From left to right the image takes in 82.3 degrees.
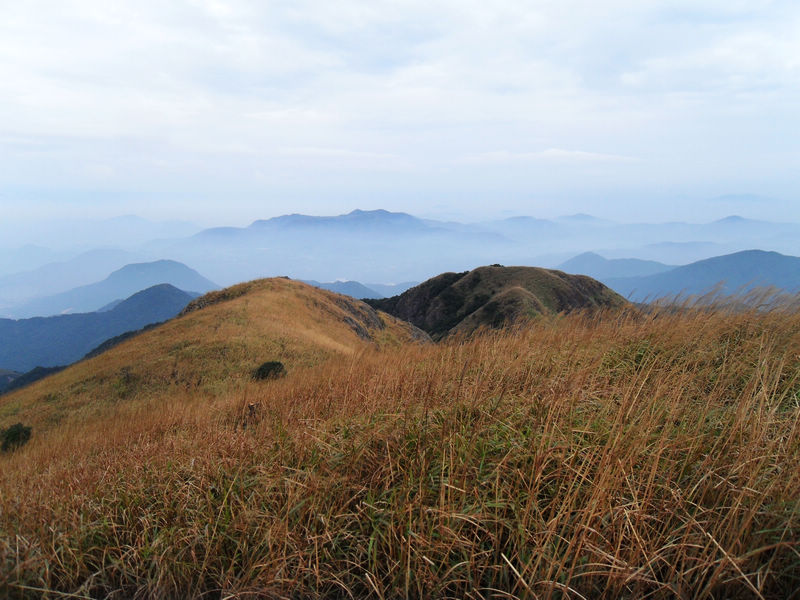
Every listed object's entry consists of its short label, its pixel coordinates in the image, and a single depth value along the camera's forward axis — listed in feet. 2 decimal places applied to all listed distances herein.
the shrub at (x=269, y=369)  64.90
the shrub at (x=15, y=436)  53.83
